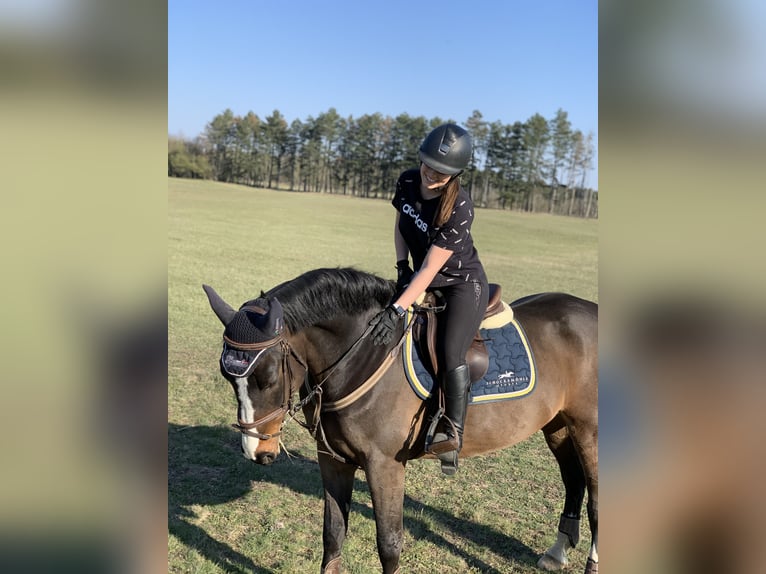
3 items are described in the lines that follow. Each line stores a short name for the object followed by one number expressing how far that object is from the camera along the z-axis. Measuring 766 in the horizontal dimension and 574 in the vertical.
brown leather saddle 3.57
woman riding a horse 3.29
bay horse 3.13
